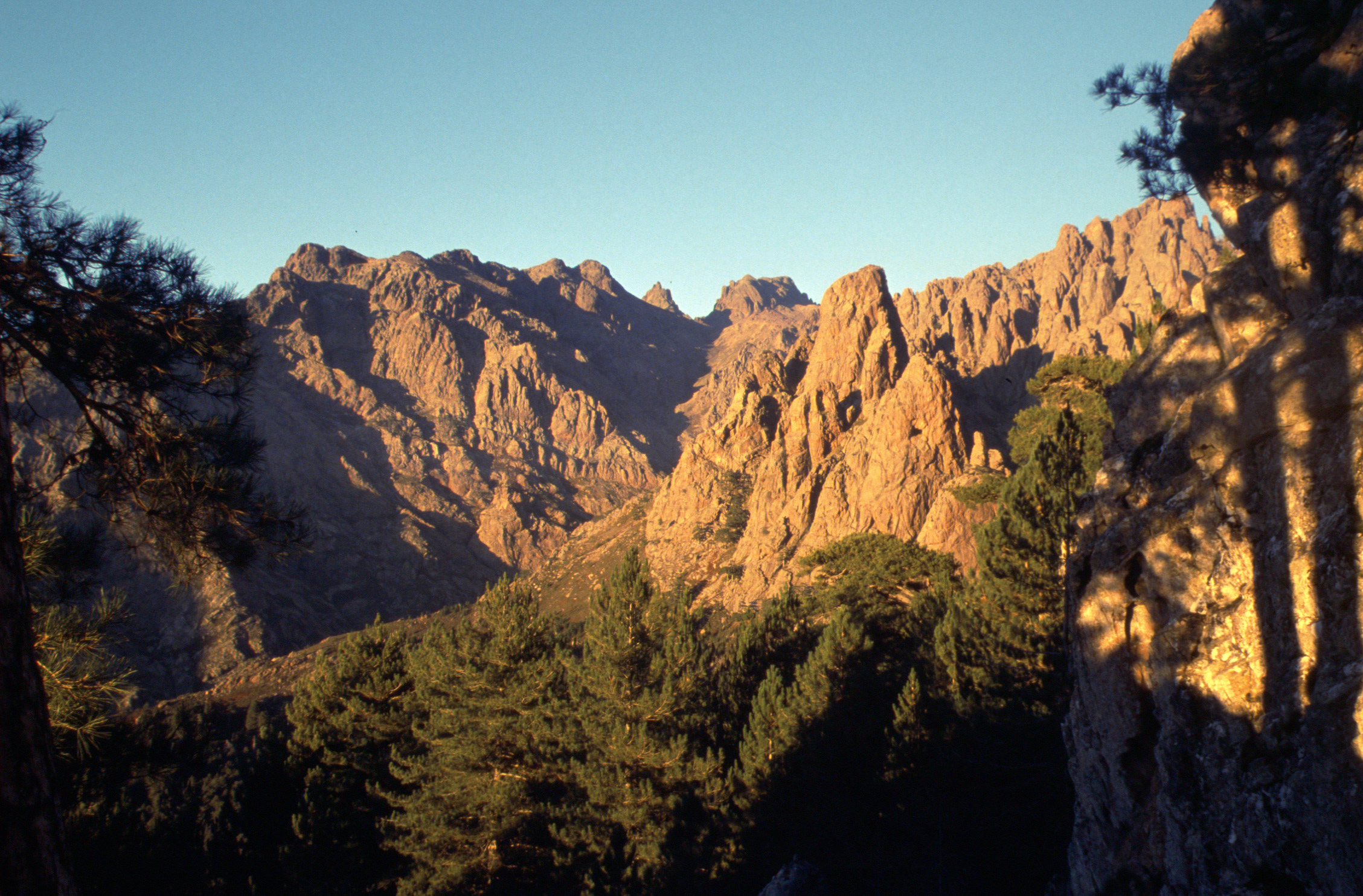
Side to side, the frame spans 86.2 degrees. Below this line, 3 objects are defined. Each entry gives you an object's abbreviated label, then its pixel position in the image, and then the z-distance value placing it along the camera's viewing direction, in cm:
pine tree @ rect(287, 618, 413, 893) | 1997
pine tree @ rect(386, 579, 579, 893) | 1958
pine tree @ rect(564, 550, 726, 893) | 1886
